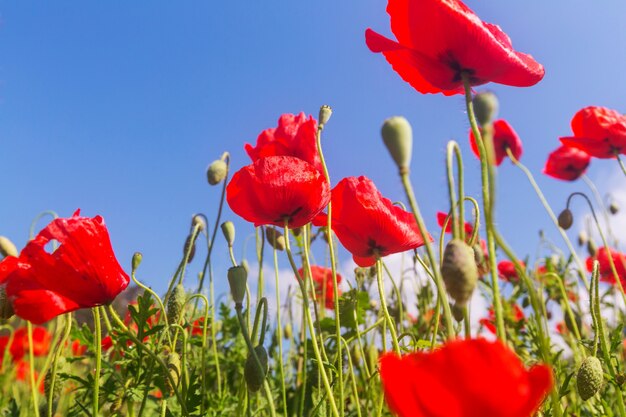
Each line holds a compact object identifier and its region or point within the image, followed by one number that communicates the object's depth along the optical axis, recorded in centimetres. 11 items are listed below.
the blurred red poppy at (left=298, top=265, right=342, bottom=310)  67
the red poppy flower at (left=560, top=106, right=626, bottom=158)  51
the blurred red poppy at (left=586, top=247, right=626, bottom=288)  63
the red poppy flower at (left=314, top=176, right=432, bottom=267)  34
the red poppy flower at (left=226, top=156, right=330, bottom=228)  32
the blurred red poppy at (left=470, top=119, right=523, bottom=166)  69
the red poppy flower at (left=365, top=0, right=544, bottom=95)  25
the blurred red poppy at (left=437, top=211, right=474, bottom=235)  67
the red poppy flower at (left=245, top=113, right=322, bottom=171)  43
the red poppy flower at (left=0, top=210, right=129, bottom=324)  28
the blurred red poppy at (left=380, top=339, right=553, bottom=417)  13
